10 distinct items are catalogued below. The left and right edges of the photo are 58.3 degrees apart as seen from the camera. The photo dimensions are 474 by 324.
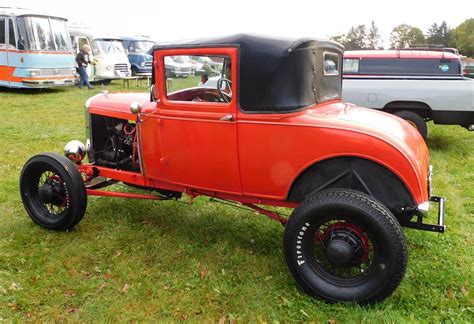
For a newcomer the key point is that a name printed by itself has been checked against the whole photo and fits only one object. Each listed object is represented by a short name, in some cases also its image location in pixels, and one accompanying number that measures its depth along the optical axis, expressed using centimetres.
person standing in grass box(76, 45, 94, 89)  1622
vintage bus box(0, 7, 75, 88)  1392
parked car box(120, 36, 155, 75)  2191
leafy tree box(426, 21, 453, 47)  6491
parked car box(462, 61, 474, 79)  1524
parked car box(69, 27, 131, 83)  1884
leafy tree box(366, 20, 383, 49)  7491
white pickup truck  760
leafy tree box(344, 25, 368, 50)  6967
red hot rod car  304
